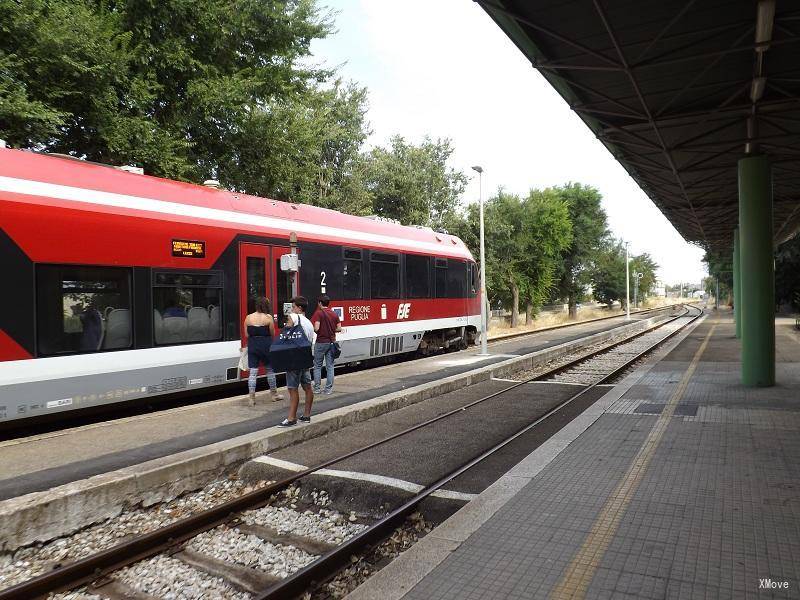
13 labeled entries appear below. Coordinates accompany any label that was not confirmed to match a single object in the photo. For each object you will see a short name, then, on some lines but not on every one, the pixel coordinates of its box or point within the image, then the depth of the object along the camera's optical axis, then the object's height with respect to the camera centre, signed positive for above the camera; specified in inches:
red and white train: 266.1 +11.4
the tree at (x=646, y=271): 3712.1 +121.2
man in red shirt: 381.1 -29.0
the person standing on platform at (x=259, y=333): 336.2 -23.9
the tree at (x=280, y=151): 679.7 +183.7
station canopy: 269.1 +128.6
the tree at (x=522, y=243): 1558.8 +139.7
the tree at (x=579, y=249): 2153.1 +158.6
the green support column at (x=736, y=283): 858.1 +7.1
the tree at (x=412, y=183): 1359.5 +275.3
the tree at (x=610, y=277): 2869.1 +63.9
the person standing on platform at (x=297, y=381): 282.4 -45.6
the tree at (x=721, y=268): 2100.1 +82.1
